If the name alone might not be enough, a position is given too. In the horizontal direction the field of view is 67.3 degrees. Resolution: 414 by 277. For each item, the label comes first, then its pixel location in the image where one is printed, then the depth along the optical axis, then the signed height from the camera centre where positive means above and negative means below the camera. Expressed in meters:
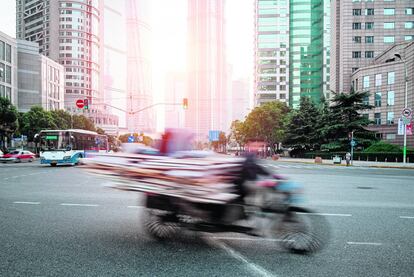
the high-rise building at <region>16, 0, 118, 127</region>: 116.88 +38.28
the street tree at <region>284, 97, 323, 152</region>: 49.56 +1.39
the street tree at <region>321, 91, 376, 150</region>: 41.78 +1.74
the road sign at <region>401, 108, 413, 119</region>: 27.77 +2.06
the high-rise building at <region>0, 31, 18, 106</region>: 63.97 +14.65
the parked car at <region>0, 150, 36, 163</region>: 32.09 -2.27
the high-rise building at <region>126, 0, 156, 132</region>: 137.50 +36.75
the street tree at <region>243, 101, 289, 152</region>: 58.06 +2.57
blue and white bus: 23.31 -0.83
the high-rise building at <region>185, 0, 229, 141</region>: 149.62 +38.14
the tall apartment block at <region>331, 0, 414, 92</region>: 64.50 +22.32
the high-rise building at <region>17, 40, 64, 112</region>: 76.44 +14.93
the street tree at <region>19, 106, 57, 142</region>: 49.12 +2.05
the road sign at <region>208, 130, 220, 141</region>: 64.74 -0.09
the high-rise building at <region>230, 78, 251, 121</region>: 180.75 +15.41
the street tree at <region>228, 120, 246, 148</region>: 67.62 +1.27
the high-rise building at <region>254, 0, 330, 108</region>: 109.81 +30.60
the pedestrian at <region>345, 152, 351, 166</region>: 30.39 -2.26
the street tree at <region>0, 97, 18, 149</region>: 39.09 +2.30
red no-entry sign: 27.84 +2.87
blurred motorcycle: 4.53 -1.16
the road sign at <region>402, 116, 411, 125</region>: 28.30 +1.46
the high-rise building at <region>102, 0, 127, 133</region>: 139.62 +38.17
